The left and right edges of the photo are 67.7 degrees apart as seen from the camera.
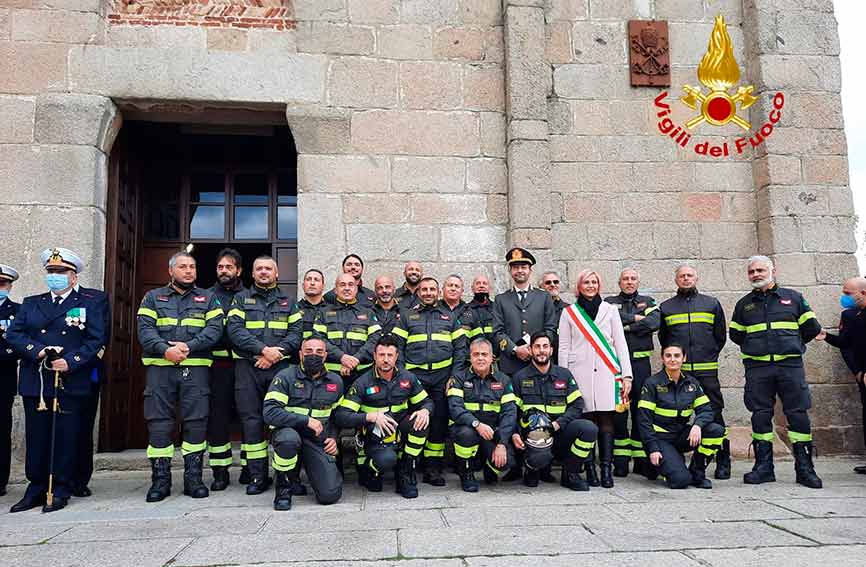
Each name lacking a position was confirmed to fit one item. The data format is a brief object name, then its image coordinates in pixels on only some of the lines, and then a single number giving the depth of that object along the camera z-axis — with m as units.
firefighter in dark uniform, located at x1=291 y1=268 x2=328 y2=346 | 5.69
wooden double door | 8.14
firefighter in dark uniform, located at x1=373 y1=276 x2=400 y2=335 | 5.99
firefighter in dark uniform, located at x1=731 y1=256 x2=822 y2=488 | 5.35
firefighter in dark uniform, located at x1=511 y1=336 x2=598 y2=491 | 5.16
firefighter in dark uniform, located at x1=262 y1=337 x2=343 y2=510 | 4.76
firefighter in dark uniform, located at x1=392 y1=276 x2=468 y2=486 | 5.64
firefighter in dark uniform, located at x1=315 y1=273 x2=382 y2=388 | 5.54
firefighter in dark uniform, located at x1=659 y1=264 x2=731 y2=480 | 5.80
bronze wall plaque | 7.20
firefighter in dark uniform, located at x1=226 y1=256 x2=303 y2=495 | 5.28
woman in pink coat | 5.52
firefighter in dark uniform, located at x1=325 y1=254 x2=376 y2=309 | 5.91
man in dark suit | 5.80
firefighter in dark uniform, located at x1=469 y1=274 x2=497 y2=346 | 5.93
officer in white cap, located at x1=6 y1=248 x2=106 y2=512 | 4.87
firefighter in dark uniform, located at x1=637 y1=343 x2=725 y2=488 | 5.21
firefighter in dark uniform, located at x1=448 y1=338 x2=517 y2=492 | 5.16
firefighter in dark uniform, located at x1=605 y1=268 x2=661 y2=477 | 5.73
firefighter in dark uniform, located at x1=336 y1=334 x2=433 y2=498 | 5.06
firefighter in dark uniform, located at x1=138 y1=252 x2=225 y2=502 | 5.04
